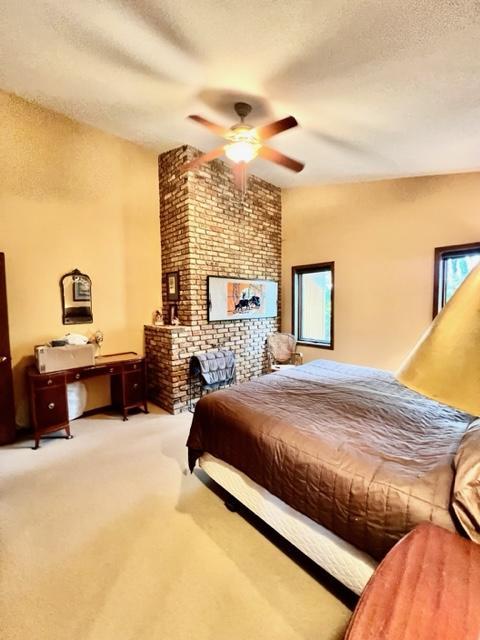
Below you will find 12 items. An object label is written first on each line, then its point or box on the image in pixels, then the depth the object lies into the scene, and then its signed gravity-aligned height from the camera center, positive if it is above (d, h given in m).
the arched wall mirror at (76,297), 3.40 +0.02
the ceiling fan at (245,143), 2.19 +1.25
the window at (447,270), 3.25 +0.29
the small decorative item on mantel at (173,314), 3.96 -0.22
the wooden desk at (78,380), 2.89 -0.98
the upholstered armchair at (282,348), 4.80 -0.84
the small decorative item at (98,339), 3.63 -0.50
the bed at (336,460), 1.23 -0.83
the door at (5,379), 2.78 -0.77
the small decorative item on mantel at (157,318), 4.10 -0.28
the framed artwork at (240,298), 4.04 -0.01
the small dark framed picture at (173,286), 3.98 +0.17
